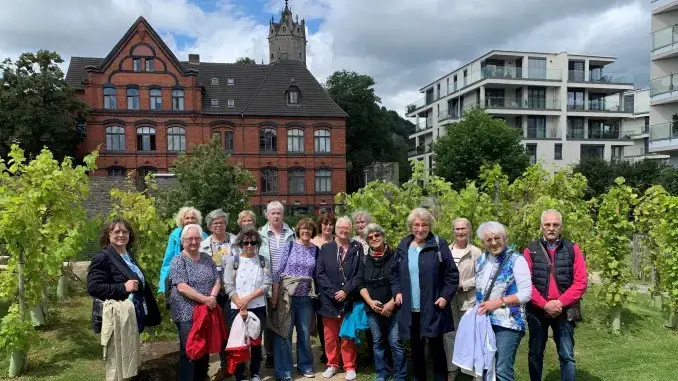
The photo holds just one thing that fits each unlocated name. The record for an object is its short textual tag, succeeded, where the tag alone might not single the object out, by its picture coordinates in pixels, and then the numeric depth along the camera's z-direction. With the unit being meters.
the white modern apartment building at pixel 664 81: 26.86
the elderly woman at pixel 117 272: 4.45
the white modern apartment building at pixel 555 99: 43.81
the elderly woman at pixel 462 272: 5.01
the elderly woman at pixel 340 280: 5.30
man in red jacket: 4.57
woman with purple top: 5.32
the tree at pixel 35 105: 28.83
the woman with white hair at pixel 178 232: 5.39
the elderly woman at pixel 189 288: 4.64
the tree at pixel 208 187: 20.45
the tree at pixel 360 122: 48.00
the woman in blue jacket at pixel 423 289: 4.68
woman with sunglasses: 4.96
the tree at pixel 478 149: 31.06
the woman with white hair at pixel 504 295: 4.27
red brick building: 32.38
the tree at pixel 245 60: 56.50
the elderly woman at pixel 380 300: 4.98
